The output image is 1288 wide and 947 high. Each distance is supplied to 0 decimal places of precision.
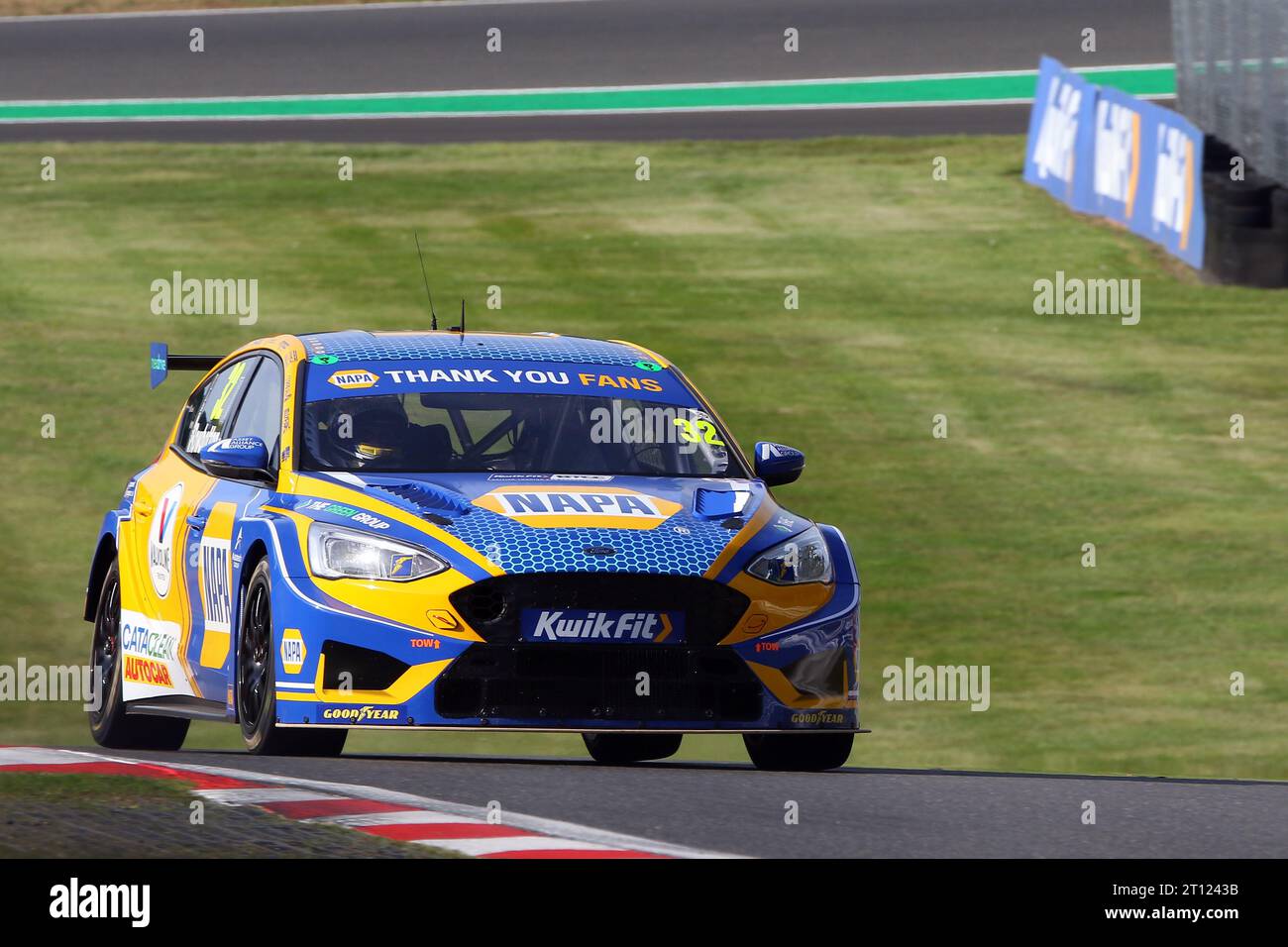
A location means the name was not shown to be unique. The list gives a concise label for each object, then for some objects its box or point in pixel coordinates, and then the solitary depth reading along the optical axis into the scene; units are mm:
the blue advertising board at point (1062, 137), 26781
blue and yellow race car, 8281
